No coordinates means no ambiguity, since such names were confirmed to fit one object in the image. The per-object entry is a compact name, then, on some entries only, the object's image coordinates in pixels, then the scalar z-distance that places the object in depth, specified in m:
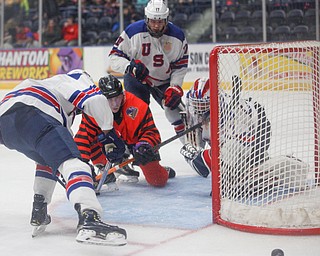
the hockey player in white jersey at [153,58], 8.12
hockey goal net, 5.50
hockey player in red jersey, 6.71
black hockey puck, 4.43
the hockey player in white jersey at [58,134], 4.71
